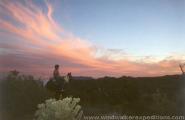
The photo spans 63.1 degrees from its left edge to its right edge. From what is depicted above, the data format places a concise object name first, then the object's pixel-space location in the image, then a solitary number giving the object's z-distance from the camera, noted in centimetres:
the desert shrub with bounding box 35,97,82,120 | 107
